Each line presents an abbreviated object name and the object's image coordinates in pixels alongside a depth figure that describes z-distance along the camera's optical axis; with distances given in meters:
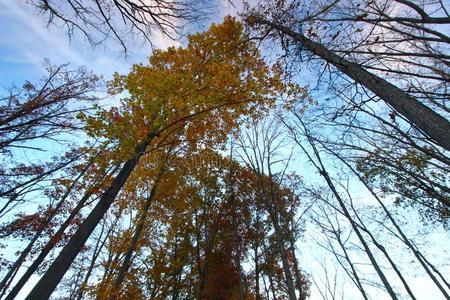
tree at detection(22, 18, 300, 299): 5.20
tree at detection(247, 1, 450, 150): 3.09
